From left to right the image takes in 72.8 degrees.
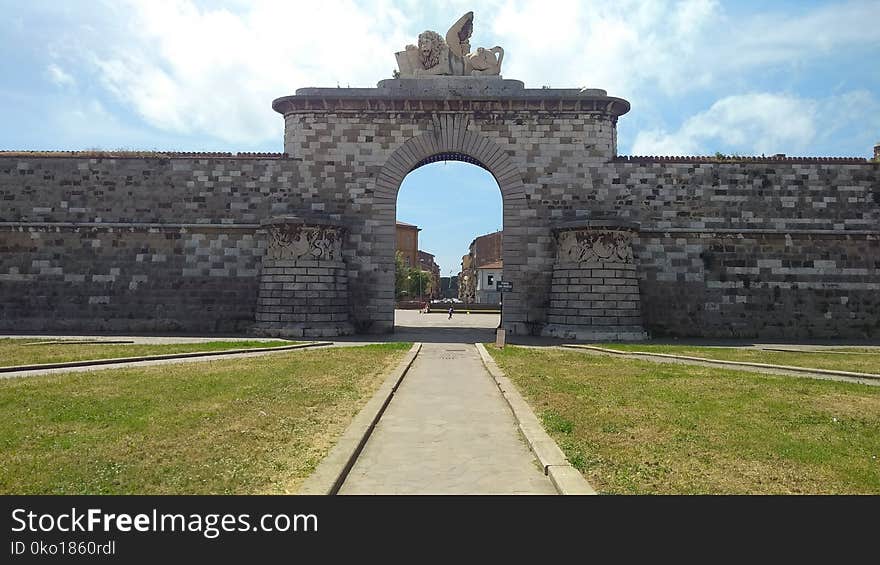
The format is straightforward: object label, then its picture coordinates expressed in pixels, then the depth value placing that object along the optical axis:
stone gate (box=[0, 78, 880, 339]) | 23.94
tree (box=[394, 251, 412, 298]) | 74.88
